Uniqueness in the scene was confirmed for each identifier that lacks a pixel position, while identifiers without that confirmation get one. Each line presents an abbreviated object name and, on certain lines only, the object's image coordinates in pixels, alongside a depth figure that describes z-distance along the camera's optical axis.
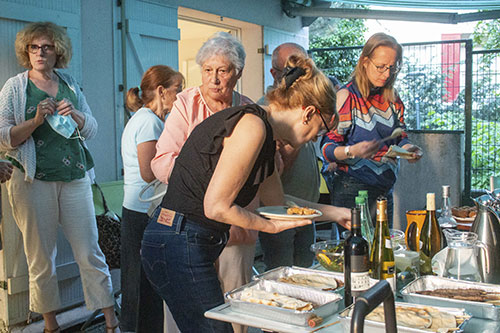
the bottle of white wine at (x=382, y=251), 1.73
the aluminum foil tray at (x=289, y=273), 1.83
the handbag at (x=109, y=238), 3.69
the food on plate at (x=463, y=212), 2.70
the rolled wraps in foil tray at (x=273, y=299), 1.52
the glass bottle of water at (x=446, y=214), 2.26
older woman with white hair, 2.29
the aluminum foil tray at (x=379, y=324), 1.37
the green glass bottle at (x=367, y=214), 2.04
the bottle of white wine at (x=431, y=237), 2.10
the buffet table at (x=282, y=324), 1.46
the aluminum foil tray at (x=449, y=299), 1.52
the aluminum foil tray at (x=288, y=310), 1.48
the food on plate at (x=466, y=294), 1.59
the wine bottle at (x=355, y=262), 1.61
